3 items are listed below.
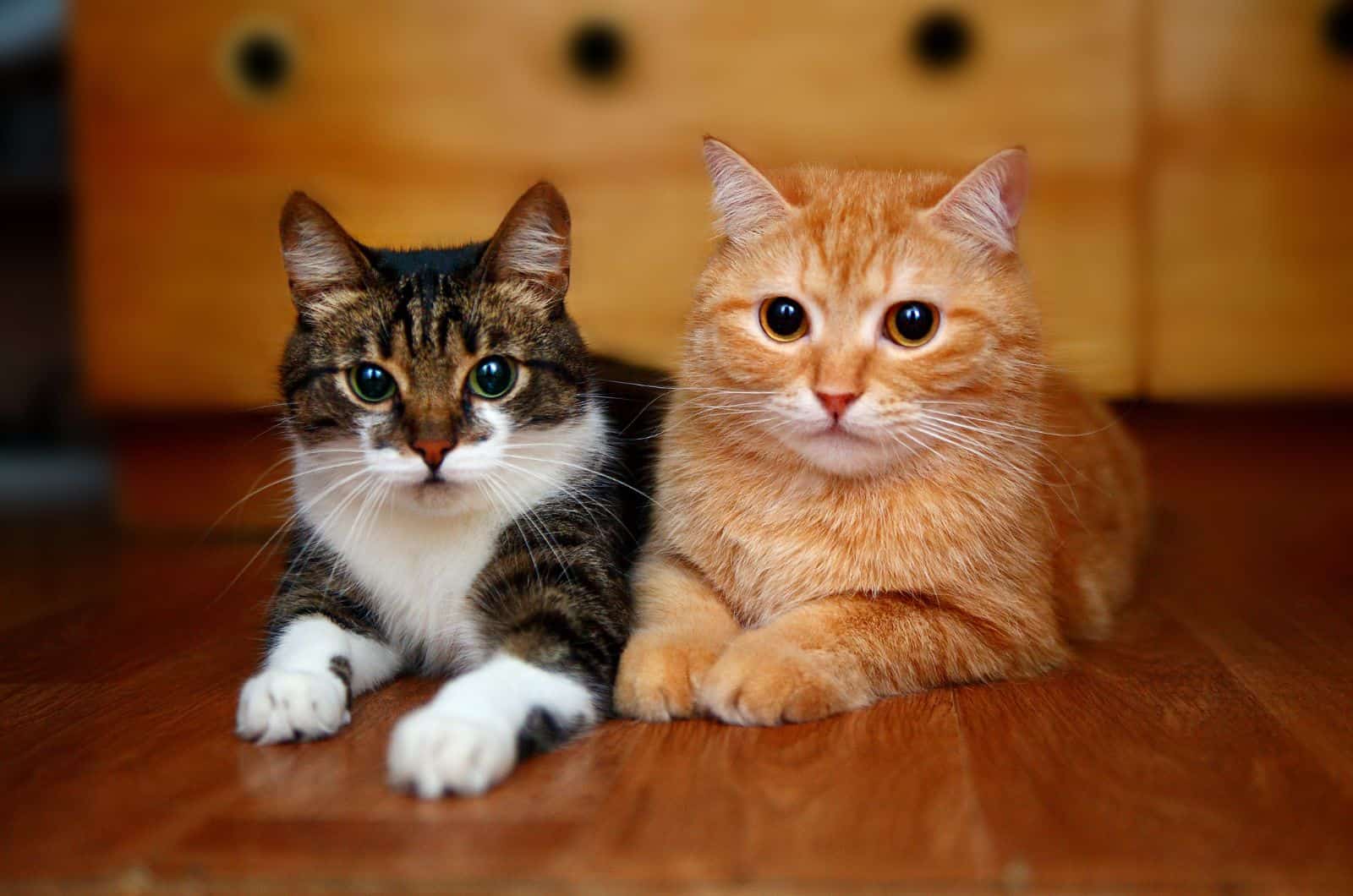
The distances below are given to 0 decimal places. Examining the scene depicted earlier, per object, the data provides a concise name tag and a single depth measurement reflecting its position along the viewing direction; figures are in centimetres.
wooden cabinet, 81
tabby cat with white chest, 52
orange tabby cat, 52
